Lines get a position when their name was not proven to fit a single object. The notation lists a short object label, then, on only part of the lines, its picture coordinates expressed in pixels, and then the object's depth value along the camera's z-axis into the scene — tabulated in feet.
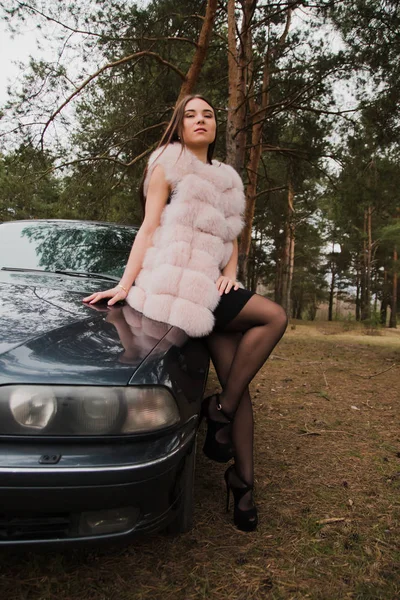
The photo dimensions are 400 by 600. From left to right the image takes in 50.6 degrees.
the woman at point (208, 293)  6.27
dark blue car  4.05
